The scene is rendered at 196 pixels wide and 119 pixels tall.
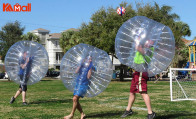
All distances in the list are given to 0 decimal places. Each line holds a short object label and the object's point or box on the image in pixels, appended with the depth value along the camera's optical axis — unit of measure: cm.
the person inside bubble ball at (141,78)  656
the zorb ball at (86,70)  675
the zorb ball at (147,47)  657
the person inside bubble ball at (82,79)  669
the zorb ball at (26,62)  958
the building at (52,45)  7394
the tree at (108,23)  3105
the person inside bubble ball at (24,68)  953
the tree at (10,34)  5411
